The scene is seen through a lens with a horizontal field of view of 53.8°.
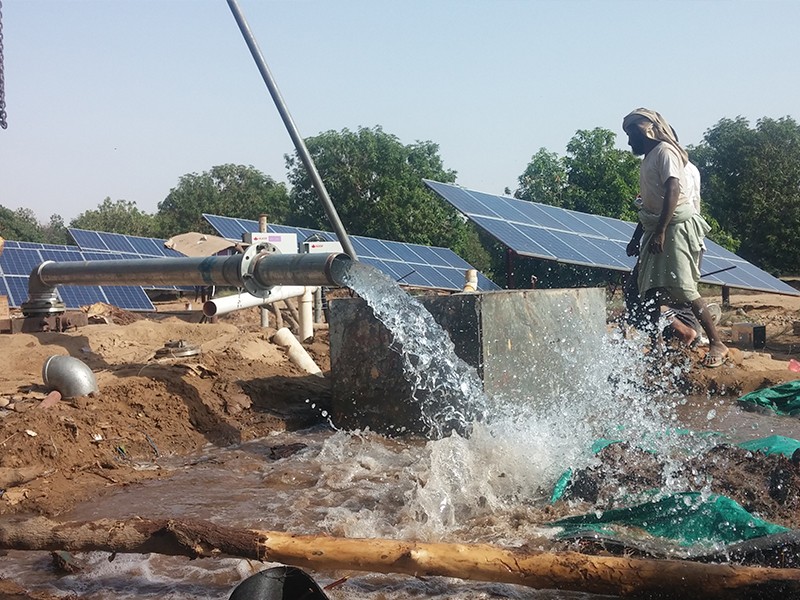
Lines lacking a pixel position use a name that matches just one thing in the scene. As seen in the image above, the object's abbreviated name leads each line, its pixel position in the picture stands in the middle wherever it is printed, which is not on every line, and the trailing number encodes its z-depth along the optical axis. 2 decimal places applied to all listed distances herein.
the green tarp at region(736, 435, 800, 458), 4.04
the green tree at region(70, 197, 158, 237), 41.69
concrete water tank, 5.19
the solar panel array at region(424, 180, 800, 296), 12.22
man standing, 6.77
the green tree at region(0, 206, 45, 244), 44.00
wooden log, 2.13
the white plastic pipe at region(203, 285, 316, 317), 6.75
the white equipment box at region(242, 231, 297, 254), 7.47
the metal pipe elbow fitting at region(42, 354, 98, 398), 5.45
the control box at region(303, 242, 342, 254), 7.76
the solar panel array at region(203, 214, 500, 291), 14.51
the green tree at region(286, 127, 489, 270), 29.48
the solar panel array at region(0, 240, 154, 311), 11.56
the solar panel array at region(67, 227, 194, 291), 15.66
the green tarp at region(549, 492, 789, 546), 2.96
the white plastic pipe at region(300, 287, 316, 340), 8.83
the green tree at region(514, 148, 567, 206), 26.97
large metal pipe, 5.22
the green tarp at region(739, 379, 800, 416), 5.86
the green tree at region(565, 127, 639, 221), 25.41
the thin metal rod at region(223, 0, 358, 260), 5.07
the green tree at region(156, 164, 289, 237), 39.09
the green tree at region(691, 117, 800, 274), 29.84
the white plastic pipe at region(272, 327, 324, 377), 7.10
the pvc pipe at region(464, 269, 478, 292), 10.70
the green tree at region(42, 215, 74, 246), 55.10
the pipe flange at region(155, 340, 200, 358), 6.71
